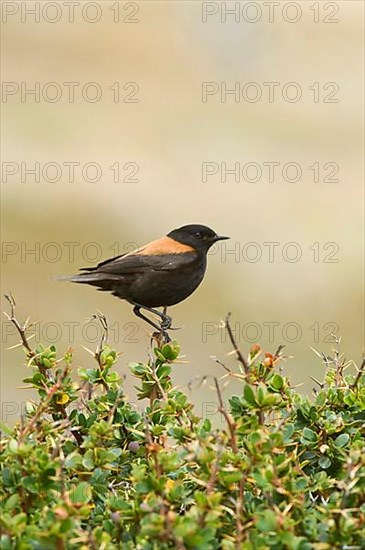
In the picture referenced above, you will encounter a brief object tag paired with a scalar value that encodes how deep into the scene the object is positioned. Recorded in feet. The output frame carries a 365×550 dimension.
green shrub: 15.21
